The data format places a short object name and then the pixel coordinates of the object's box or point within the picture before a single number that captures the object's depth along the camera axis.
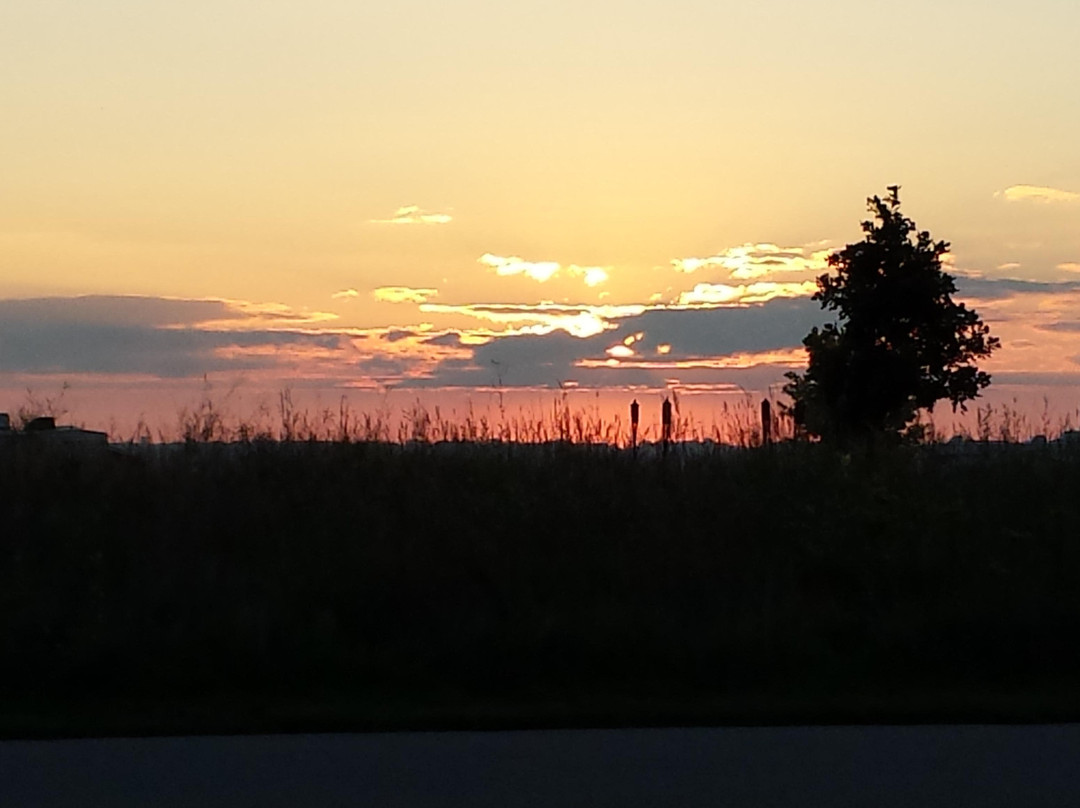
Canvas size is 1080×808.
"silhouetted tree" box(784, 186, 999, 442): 38.34
